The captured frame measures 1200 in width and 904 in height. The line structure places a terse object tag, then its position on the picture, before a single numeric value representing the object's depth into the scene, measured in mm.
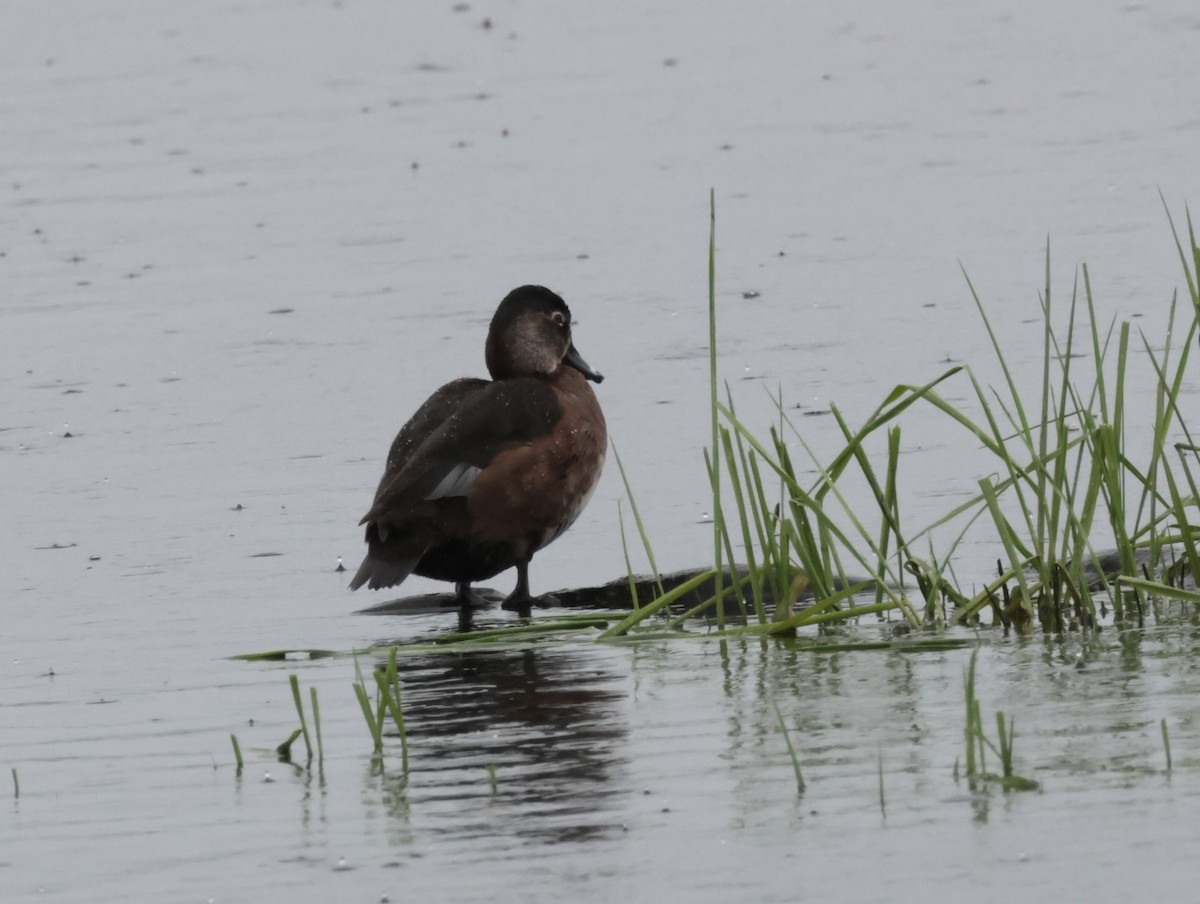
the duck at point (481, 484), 13250
